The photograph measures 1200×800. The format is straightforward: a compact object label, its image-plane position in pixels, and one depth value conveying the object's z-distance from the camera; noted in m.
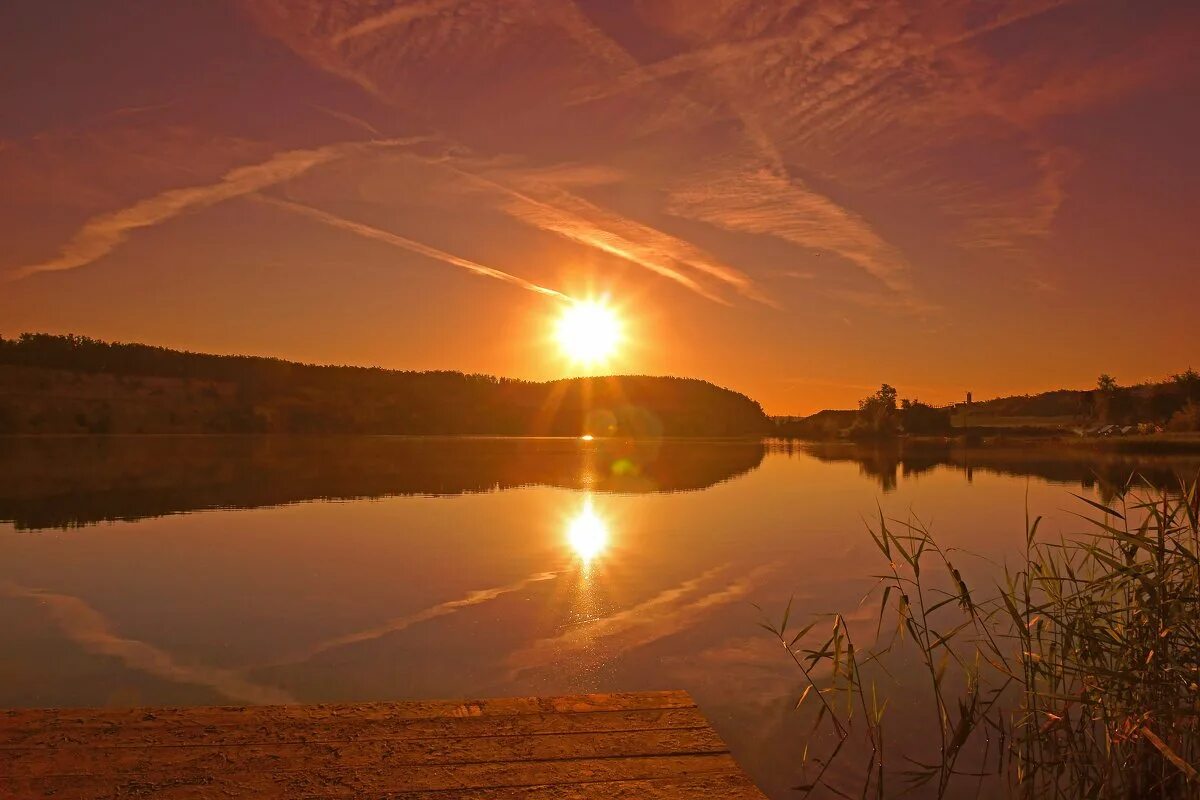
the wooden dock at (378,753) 4.95
